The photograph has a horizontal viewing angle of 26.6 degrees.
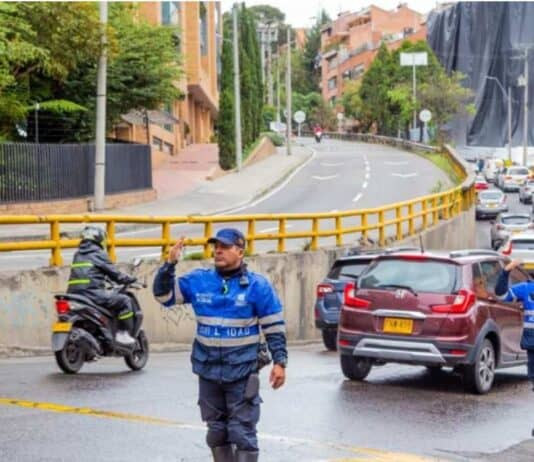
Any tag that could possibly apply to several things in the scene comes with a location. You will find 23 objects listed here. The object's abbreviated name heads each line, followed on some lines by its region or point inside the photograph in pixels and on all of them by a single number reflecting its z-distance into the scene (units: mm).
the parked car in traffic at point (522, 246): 27047
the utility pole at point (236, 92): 52362
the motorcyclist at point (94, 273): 11711
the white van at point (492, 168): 73231
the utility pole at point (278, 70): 108781
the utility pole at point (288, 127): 72650
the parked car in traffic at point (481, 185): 56819
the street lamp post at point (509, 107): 84188
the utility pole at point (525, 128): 81250
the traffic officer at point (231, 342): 6715
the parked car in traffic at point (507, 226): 40156
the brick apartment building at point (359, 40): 135788
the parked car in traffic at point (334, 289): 17344
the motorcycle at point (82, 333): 11648
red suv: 12078
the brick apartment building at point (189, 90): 55156
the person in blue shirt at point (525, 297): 9453
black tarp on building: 90812
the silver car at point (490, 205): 52281
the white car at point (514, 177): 65375
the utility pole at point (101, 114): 32625
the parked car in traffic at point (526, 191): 58891
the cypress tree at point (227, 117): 57375
